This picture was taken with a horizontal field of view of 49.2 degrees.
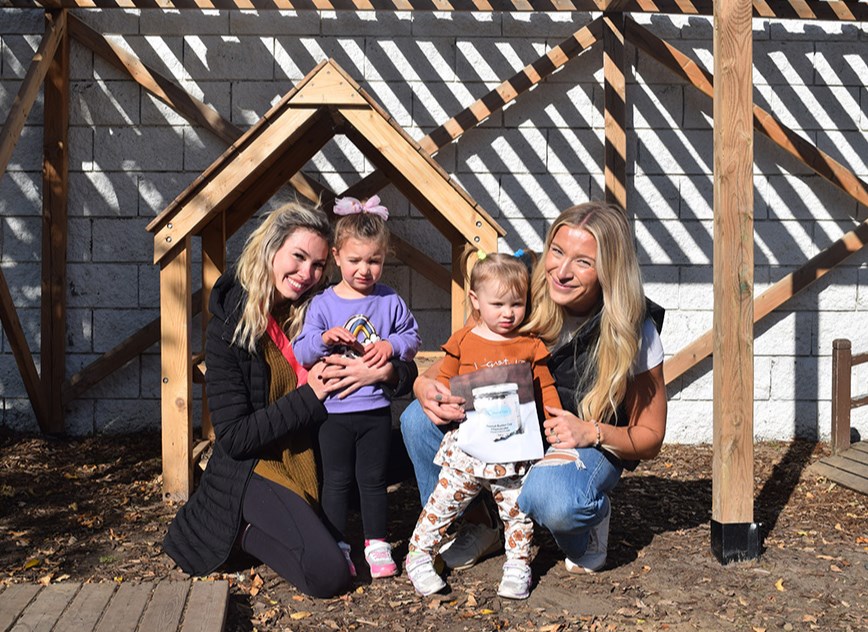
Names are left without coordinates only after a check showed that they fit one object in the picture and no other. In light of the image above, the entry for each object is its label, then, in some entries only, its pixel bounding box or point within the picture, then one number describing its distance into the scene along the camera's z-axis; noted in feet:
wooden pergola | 19.26
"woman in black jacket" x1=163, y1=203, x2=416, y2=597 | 12.45
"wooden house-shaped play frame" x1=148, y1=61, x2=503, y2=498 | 14.23
